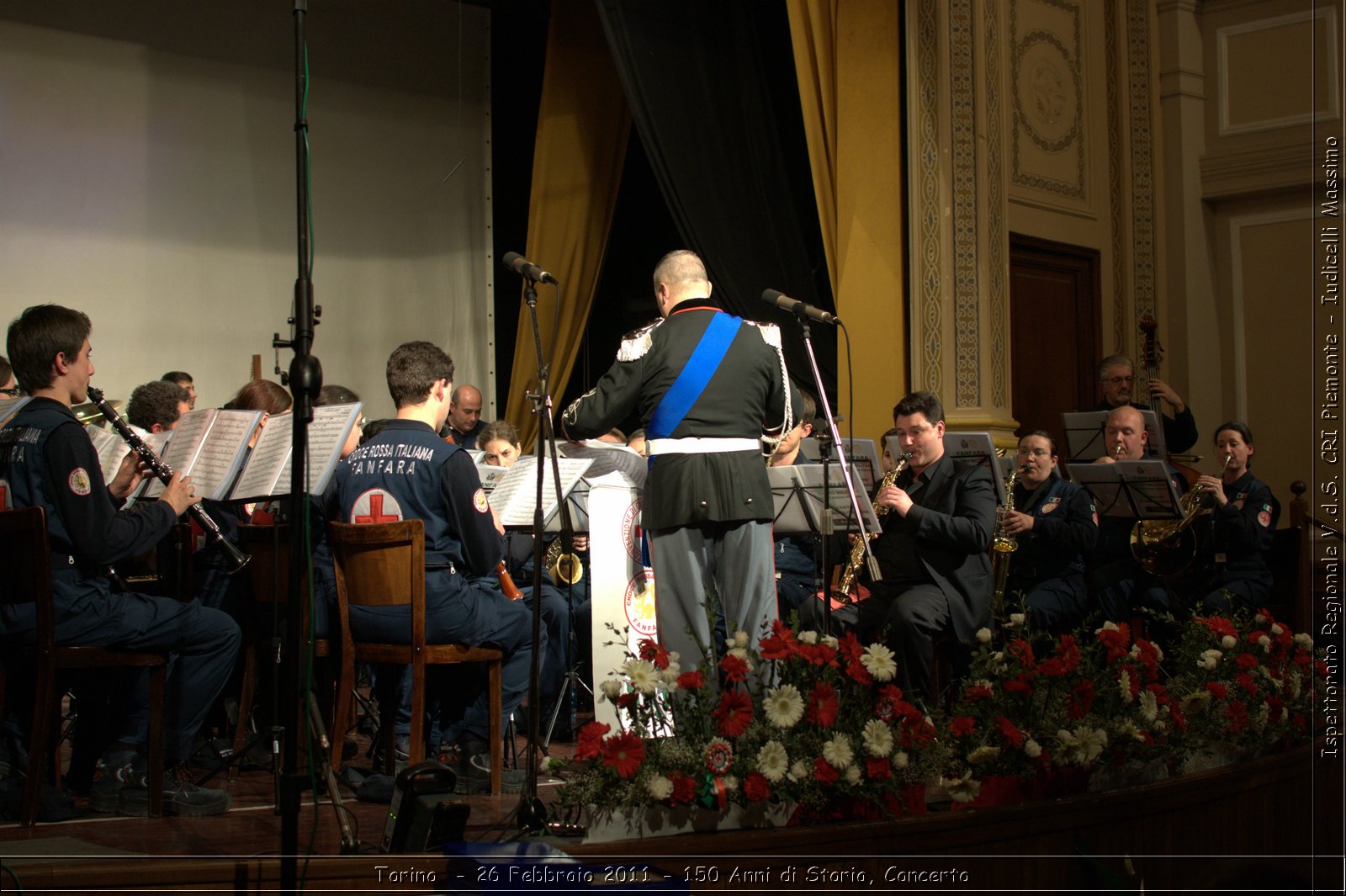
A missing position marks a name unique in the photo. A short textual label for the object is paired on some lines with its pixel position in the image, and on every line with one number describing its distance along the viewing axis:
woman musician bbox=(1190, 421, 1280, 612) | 6.11
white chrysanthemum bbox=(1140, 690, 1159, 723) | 3.81
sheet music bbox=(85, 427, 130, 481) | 4.55
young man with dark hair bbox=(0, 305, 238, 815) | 3.72
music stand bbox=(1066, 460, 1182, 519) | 5.69
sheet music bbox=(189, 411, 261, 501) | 3.98
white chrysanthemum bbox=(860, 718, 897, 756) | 3.30
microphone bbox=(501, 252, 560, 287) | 3.73
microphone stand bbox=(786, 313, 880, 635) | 4.38
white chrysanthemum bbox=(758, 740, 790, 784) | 3.23
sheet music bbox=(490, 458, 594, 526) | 4.58
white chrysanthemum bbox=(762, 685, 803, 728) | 3.32
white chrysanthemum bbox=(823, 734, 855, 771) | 3.27
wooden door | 8.35
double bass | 8.04
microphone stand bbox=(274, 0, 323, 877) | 2.72
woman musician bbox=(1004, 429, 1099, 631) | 5.70
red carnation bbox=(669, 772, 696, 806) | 3.18
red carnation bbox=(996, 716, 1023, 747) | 3.53
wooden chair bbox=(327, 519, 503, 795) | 4.00
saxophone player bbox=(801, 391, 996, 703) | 4.90
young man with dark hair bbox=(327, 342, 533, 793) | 4.14
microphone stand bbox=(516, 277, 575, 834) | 3.31
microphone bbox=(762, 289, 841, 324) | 4.56
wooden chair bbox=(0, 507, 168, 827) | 3.55
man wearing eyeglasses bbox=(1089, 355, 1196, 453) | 7.42
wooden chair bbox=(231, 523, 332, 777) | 4.69
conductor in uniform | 4.31
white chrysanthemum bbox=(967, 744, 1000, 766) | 3.50
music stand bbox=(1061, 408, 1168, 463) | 6.48
